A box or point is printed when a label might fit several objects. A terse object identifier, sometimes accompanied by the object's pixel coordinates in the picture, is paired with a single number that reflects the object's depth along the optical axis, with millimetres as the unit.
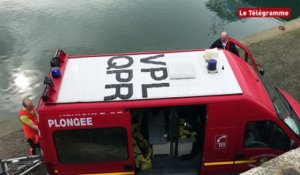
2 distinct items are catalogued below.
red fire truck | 5793
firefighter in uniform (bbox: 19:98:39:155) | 7301
